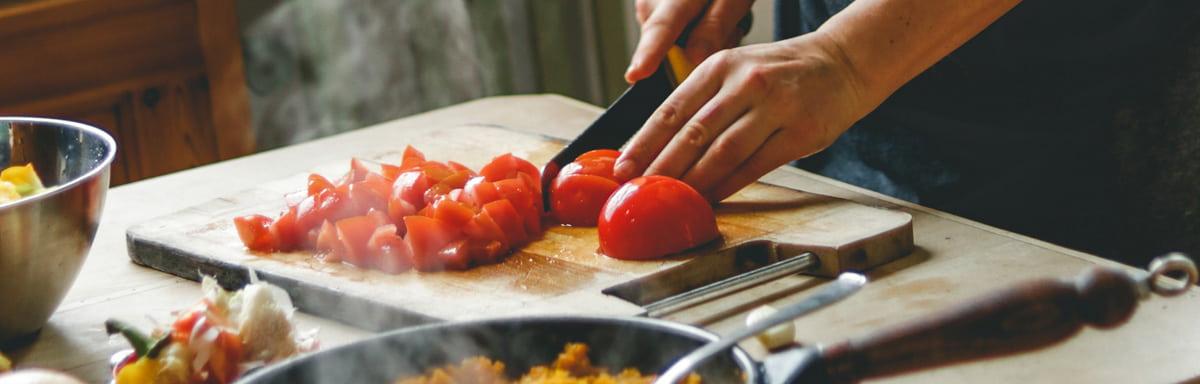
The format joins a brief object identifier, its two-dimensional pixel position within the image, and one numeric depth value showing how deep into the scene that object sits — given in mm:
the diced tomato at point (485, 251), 1502
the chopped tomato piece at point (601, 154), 1700
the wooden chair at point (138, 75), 2828
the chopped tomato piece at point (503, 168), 1679
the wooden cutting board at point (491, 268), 1368
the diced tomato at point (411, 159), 1742
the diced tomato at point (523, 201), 1593
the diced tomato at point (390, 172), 1735
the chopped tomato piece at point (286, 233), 1580
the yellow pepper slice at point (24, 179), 1326
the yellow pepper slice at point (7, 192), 1279
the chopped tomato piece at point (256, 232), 1580
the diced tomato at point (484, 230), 1498
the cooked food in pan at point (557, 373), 925
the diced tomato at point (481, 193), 1588
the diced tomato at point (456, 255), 1479
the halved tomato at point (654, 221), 1462
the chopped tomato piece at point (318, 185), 1668
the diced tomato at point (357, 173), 1729
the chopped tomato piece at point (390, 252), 1488
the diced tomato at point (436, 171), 1670
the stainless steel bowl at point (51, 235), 1217
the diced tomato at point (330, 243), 1541
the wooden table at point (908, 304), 1140
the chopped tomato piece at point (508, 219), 1532
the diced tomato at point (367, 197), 1623
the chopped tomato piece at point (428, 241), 1484
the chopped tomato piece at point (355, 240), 1511
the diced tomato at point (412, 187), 1626
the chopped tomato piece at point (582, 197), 1613
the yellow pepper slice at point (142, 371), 1075
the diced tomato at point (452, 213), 1523
